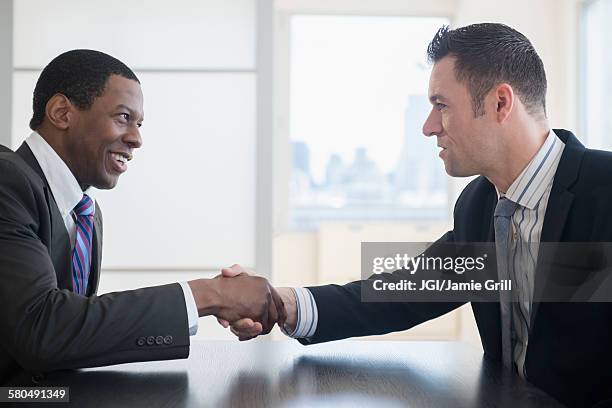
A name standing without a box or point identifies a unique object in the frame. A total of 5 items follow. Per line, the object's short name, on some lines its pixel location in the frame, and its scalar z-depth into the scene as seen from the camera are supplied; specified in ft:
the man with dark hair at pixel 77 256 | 3.92
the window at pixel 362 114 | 16.92
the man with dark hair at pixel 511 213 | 4.68
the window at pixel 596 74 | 12.94
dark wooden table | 3.41
